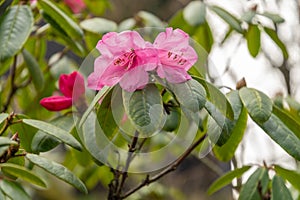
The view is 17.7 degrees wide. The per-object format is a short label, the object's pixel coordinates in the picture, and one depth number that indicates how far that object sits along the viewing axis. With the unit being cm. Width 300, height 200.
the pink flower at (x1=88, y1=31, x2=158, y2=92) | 89
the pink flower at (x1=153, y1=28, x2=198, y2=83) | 90
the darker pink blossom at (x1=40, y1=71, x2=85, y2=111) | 103
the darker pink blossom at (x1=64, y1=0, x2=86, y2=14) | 158
